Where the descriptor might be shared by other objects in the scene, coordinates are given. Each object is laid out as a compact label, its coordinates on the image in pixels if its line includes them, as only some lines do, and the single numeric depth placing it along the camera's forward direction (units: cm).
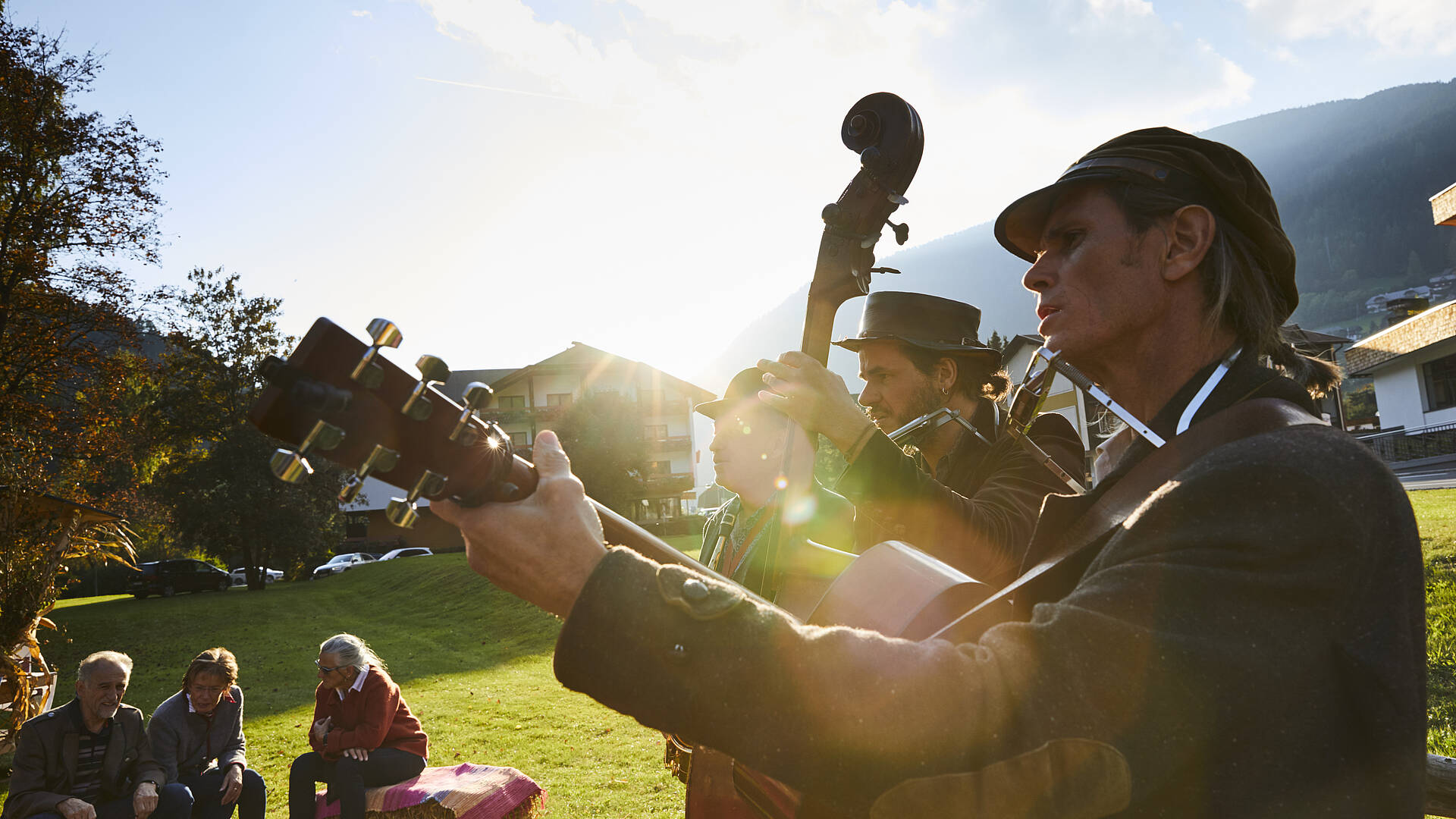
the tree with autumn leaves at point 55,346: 1433
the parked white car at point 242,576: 4944
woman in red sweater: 672
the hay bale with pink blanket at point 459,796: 661
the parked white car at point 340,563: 5044
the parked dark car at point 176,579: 3725
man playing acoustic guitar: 104
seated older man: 605
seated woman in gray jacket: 683
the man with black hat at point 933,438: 262
